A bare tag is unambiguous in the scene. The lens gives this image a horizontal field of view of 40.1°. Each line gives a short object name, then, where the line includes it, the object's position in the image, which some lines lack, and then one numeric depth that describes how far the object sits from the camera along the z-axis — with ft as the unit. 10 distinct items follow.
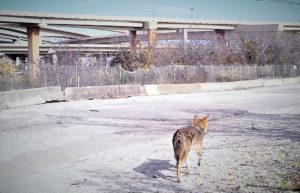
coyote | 21.47
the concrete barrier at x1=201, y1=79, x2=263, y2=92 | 107.65
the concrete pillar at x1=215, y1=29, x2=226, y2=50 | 187.83
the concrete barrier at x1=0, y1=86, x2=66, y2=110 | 59.77
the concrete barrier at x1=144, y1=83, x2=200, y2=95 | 90.51
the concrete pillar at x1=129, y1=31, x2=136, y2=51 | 208.67
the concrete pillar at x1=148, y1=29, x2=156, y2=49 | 201.77
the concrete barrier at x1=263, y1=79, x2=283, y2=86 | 136.59
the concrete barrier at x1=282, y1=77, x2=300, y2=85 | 149.07
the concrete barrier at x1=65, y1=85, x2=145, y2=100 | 74.71
